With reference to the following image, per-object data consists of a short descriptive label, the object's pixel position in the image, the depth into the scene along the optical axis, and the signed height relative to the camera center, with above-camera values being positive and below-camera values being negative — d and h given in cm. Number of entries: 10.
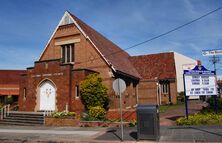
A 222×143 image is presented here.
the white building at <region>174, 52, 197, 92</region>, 2679 +284
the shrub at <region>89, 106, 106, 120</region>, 1316 -175
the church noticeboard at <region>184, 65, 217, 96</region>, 1182 +35
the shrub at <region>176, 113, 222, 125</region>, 1078 -198
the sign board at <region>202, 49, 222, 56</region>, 1041 +201
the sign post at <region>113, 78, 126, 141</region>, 862 +12
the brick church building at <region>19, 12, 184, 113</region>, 1522 +167
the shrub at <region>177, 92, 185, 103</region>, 2538 -148
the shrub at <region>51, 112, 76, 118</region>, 1313 -186
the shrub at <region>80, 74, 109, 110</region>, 1437 -24
